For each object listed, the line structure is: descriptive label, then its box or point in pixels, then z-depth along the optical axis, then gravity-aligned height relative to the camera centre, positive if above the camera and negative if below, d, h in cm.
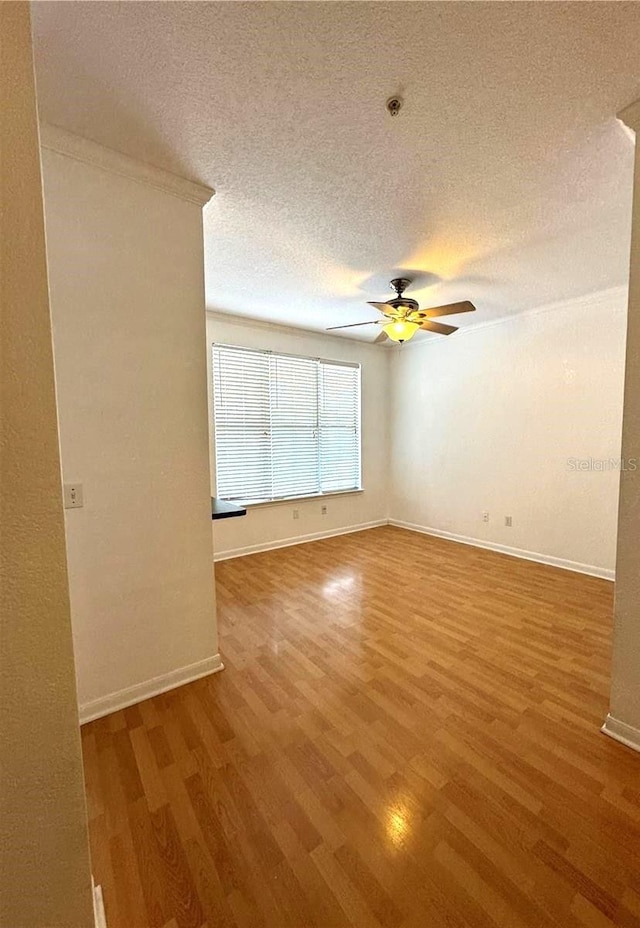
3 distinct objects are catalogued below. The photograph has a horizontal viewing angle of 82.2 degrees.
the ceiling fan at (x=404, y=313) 283 +98
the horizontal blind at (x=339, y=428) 482 +15
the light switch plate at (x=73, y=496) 163 -24
